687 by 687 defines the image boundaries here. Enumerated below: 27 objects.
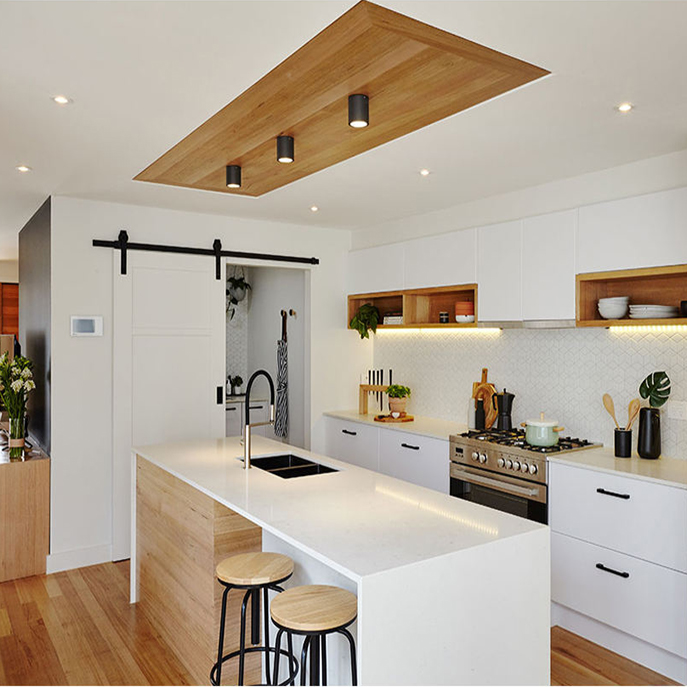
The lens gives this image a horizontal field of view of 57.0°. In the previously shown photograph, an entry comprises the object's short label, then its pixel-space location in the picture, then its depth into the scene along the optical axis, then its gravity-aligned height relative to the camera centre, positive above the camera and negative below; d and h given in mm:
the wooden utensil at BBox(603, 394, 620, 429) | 3622 -331
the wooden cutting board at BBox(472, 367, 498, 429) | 4422 -349
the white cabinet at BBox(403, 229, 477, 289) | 4355 +636
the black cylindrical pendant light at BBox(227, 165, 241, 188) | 3262 +890
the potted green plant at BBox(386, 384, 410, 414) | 5020 -401
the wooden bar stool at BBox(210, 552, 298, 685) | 2377 -888
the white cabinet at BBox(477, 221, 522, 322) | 3988 +489
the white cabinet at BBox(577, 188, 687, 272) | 3139 +604
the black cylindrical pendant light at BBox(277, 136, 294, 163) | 2805 +892
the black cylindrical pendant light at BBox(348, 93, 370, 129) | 2312 +889
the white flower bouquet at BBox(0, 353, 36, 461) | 4391 -329
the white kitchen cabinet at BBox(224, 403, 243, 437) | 6371 -719
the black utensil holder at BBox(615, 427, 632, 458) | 3445 -523
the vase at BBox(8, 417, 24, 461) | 4371 -618
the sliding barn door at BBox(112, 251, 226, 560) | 4523 -76
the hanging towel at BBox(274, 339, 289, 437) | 6312 -469
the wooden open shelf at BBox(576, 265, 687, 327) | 3357 +329
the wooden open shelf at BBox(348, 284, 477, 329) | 4781 +349
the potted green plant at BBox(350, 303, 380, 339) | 5363 +239
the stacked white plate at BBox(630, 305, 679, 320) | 3318 +187
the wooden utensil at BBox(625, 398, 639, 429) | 3482 -352
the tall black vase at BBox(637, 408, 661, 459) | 3363 -456
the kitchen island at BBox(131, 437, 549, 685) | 1774 -724
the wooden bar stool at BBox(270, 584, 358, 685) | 1974 -855
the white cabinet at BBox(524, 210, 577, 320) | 3656 +484
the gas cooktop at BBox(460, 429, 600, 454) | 3643 -573
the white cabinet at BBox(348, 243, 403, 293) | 5027 +654
